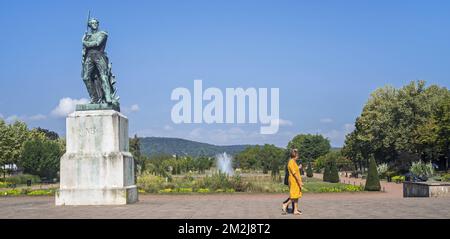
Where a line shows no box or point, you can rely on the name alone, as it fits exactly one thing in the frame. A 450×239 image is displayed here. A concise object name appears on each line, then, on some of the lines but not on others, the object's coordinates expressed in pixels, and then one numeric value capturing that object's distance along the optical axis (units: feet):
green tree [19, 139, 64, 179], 200.03
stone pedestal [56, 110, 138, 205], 60.59
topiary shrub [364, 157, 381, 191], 118.93
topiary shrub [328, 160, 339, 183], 167.22
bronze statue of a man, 63.52
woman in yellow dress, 49.16
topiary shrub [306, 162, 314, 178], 226.62
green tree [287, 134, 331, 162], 416.05
